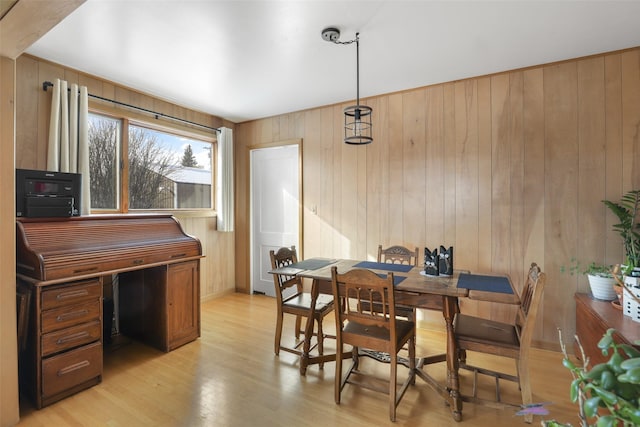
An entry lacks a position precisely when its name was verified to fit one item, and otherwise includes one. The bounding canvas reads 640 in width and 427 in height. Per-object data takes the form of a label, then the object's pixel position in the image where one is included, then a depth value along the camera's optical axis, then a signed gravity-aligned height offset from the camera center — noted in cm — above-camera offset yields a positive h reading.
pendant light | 223 +133
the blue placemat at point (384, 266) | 262 -47
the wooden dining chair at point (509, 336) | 178 -78
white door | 426 +12
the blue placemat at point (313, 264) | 268 -47
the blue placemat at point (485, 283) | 197 -49
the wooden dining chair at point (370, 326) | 186 -77
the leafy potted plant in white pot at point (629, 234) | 211 -17
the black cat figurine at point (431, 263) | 235 -39
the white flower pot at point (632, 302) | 203 -61
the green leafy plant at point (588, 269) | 253 -49
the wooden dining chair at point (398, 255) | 297 -41
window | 316 +57
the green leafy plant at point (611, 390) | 55 -34
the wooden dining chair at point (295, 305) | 252 -78
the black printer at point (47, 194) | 216 +16
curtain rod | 268 +119
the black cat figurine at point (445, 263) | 234 -38
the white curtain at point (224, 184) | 432 +44
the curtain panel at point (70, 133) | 261 +73
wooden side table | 189 -75
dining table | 191 -51
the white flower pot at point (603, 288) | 242 -61
